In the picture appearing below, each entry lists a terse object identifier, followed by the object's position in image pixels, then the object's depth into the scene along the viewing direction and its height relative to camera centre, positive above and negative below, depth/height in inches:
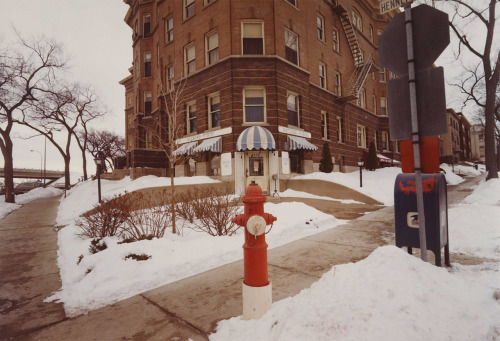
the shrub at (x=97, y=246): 199.3 -49.4
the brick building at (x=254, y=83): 621.3 +246.1
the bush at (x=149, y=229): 203.8 -40.7
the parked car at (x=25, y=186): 1679.4 -29.5
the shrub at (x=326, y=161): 709.9 +32.4
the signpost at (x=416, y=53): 104.4 +47.6
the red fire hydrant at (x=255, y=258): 88.7 -27.4
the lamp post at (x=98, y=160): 591.2 +43.7
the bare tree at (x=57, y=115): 1079.7 +300.4
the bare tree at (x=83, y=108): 1315.2 +363.0
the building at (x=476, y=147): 3784.5 +317.0
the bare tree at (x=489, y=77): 632.6 +221.5
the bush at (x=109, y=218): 227.0 -33.3
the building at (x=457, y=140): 1969.7 +273.4
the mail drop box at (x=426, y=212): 136.5 -22.0
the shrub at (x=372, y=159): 882.8 +42.3
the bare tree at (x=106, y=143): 1907.0 +266.1
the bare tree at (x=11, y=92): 809.5 +293.9
